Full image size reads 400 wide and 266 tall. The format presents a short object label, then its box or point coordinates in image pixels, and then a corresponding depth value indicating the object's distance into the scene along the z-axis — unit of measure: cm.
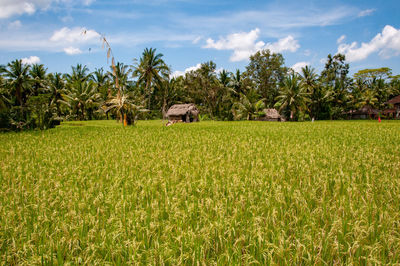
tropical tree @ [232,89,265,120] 3603
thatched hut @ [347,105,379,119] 4939
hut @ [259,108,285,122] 4012
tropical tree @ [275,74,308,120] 3822
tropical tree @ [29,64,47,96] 3500
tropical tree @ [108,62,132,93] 4138
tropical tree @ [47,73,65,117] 3841
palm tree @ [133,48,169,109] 4041
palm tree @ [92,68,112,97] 4058
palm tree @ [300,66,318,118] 4275
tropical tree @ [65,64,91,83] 4308
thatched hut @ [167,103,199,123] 3641
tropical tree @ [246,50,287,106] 4650
